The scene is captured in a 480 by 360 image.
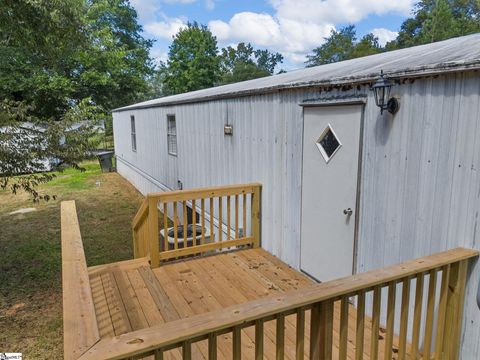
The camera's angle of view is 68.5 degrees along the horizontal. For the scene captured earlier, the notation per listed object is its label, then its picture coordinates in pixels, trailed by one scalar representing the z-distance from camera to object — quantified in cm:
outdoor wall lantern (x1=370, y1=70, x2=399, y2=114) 277
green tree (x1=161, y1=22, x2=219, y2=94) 3700
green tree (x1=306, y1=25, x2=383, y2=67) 3736
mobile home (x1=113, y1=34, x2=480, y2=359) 240
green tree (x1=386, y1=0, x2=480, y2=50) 3014
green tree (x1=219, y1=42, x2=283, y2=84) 5034
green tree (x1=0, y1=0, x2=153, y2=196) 611
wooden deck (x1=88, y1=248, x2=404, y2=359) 299
